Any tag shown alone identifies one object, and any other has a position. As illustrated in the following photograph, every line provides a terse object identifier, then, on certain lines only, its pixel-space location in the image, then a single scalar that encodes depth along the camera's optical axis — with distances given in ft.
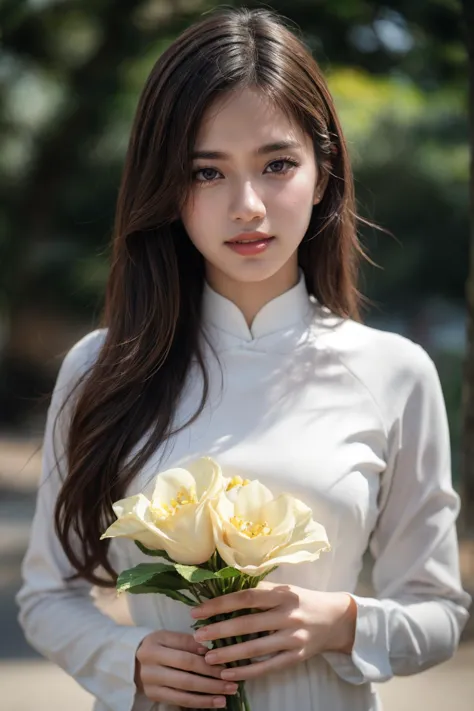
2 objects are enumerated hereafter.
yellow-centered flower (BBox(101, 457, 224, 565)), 7.26
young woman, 7.77
